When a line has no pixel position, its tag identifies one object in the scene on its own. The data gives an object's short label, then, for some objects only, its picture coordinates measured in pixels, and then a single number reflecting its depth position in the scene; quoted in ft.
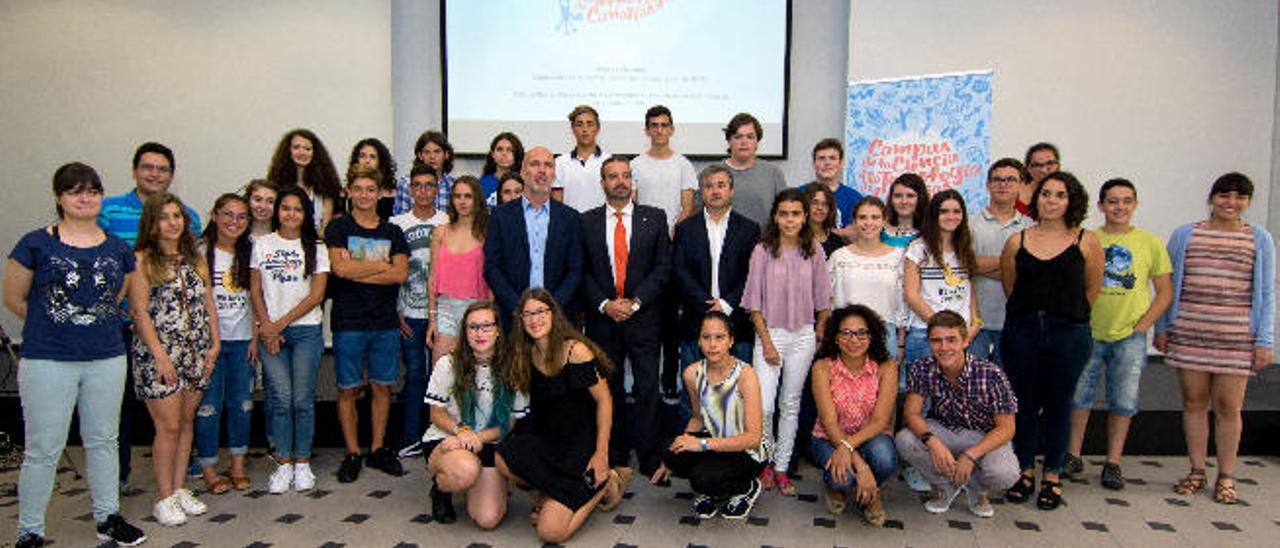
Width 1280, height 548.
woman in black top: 10.71
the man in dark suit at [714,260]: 11.87
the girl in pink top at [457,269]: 12.04
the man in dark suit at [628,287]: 11.83
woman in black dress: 9.85
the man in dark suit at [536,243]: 11.92
